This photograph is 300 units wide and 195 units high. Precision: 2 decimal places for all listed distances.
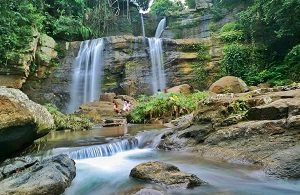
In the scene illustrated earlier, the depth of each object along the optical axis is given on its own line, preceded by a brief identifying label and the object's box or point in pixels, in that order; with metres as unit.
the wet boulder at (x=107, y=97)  11.47
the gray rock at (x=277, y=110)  4.48
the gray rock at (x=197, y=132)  5.21
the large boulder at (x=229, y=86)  9.99
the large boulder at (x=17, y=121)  3.86
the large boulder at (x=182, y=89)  11.30
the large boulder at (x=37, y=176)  3.04
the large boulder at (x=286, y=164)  3.46
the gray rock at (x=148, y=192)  2.92
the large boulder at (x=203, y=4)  18.32
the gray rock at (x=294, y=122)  4.10
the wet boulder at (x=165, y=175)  3.23
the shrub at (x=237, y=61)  12.48
